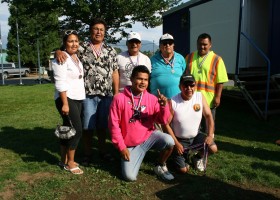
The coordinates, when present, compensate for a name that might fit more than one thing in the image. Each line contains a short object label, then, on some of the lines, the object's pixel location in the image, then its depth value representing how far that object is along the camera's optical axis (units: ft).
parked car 117.14
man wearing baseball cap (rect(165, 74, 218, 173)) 14.11
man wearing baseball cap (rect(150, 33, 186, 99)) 14.74
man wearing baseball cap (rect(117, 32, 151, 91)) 14.55
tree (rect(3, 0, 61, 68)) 123.70
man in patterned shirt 14.19
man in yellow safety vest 15.25
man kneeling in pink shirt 13.32
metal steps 25.23
